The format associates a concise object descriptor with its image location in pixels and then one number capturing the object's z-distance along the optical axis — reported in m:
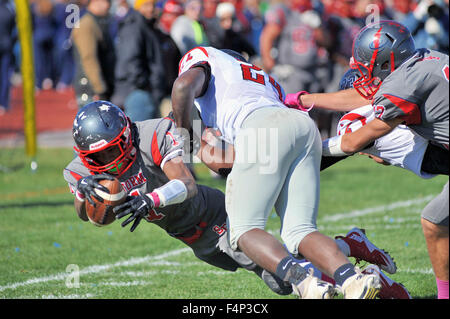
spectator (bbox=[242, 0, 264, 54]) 20.08
